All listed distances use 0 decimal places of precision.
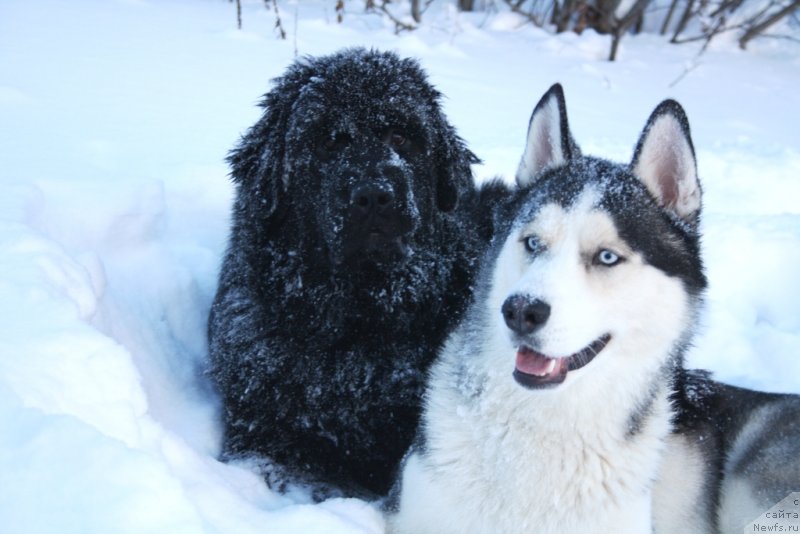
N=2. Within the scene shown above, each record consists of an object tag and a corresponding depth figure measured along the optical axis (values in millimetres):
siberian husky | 2348
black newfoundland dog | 3184
